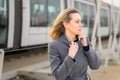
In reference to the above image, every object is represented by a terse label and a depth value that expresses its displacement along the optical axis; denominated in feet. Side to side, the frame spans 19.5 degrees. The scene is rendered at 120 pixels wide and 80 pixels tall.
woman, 10.29
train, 32.14
